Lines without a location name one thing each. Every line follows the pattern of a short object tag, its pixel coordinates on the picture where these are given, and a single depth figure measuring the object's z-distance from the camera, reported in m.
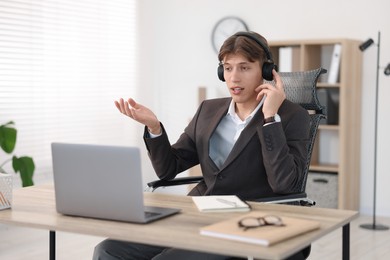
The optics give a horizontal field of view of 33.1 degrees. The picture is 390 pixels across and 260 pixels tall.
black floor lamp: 4.66
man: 2.25
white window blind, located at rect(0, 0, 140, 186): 4.74
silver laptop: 1.74
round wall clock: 5.59
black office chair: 2.71
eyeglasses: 1.61
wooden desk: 1.50
